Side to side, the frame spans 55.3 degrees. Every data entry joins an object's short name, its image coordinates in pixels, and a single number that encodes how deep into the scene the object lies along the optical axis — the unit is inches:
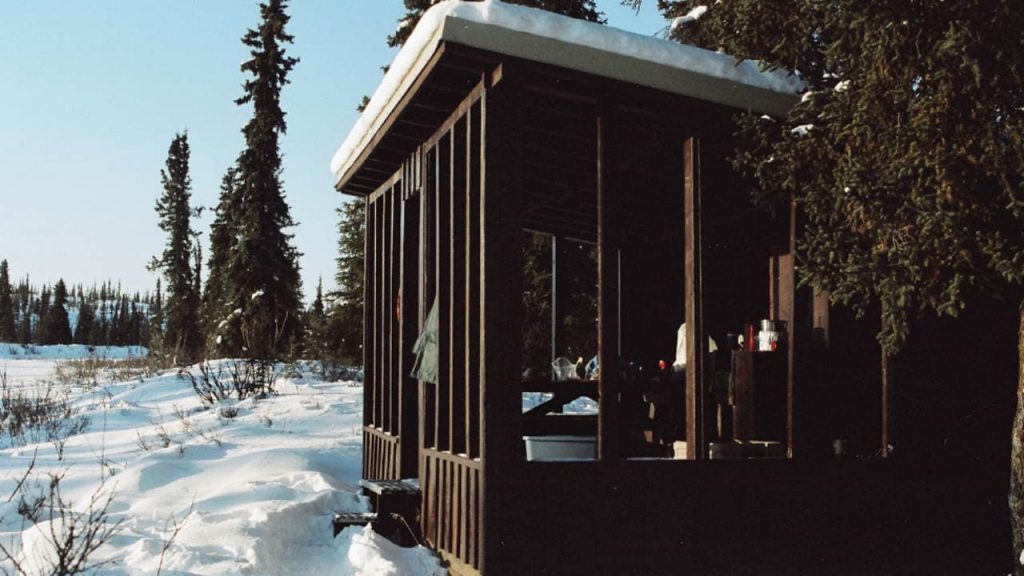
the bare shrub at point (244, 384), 630.5
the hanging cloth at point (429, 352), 291.0
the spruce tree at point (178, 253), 1662.4
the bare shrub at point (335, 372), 874.0
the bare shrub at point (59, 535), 175.6
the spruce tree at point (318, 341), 986.8
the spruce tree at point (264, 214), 1104.2
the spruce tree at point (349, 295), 914.7
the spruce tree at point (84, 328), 2918.3
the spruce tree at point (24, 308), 2795.3
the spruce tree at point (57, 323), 2691.9
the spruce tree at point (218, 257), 1341.0
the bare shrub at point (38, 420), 534.6
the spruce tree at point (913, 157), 210.1
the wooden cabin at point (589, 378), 233.5
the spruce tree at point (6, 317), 2871.6
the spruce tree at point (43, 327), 2696.9
